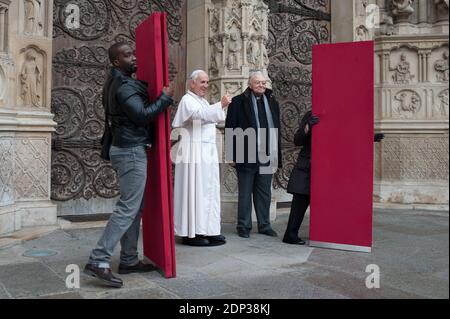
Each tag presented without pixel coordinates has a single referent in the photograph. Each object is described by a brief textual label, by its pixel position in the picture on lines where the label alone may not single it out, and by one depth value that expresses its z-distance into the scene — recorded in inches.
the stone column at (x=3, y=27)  204.5
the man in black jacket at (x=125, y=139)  132.7
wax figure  185.9
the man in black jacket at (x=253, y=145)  209.3
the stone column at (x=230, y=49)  249.9
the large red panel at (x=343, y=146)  175.8
